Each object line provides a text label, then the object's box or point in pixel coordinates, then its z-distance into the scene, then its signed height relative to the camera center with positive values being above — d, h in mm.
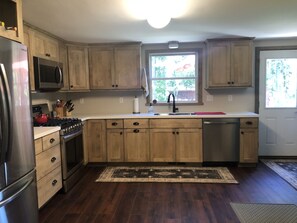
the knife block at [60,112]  4216 -186
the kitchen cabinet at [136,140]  4117 -692
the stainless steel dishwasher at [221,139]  3969 -675
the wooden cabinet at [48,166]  2557 -751
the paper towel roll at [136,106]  4566 -110
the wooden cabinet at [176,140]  4039 -693
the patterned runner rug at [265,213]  2410 -1226
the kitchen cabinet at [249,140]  3943 -691
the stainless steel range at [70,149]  3131 -676
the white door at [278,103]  4387 -97
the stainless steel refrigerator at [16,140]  1605 -277
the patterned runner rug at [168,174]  3500 -1169
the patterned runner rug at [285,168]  3444 -1156
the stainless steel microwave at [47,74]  3158 +385
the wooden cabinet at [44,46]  3209 +820
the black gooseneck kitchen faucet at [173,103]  4480 -62
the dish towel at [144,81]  4412 +356
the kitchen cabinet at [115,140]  4145 -691
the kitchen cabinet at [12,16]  2037 +750
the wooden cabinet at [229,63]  4145 +638
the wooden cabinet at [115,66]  4355 +637
